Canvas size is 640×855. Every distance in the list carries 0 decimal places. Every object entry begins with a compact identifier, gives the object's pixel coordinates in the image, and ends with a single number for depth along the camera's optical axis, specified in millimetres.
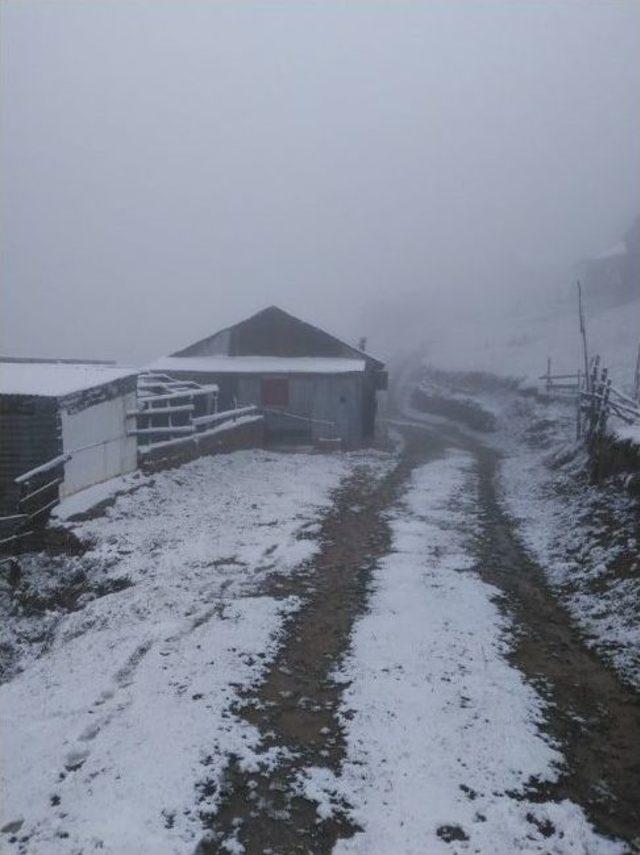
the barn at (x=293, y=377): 29766
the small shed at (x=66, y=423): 12312
